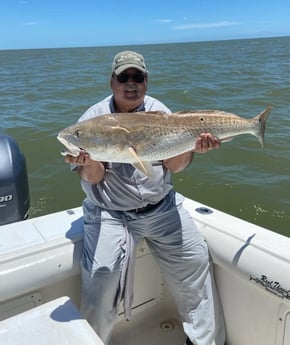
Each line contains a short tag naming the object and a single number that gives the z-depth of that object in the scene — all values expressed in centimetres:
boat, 201
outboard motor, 338
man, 255
